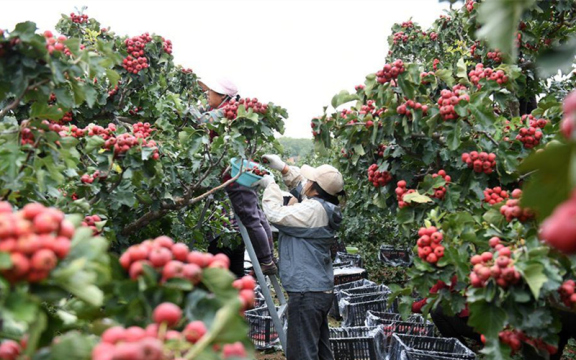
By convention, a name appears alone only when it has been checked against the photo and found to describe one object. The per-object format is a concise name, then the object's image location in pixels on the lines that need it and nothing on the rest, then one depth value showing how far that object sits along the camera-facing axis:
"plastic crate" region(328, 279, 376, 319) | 7.35
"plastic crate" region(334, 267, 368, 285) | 8.16
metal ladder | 4.99
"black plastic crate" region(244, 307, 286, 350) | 6.18
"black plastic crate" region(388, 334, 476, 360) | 4.16
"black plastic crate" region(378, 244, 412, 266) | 10.15
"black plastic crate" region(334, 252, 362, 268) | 9.91
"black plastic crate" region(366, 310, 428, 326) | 5.50
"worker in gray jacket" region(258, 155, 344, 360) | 4.23
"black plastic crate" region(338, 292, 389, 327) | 6.31
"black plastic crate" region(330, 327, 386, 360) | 4.87
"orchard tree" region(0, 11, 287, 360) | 1.02
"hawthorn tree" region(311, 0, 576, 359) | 2.07
